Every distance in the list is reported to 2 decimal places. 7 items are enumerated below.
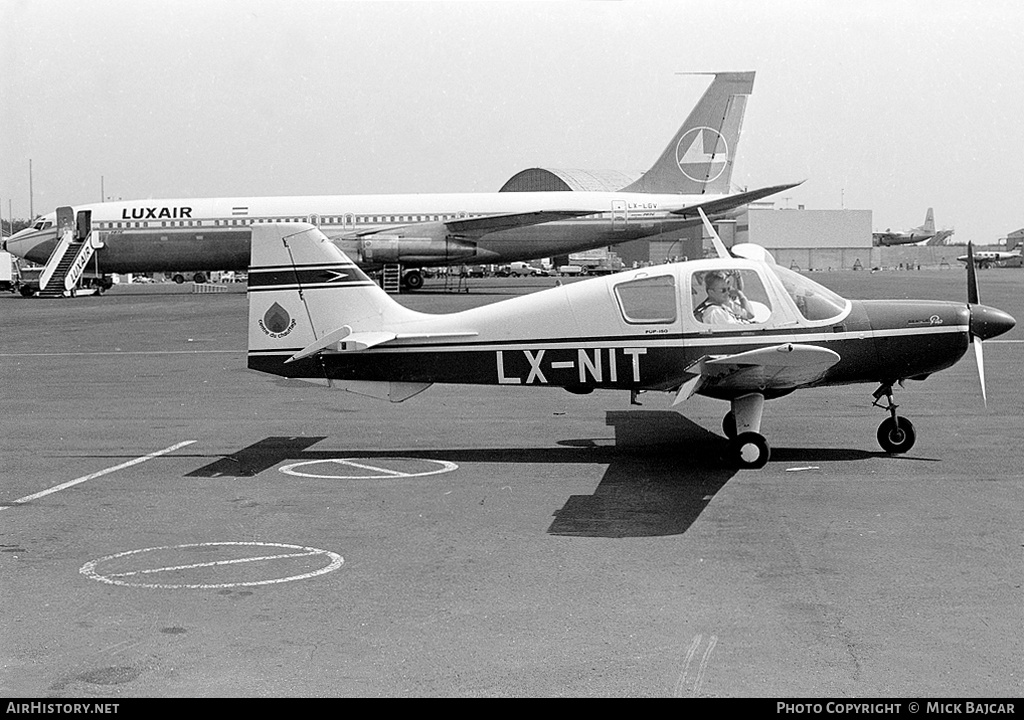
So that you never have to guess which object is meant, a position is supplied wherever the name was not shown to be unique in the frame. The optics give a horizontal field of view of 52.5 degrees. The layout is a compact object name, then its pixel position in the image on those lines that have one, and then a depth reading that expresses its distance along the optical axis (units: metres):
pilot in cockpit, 11.01
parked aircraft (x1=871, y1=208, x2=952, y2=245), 163.25
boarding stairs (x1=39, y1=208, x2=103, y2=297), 48.81
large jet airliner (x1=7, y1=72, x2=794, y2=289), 47.41
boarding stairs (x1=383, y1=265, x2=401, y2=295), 48.50
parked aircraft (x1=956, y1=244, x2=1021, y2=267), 133.62
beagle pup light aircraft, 10.83
